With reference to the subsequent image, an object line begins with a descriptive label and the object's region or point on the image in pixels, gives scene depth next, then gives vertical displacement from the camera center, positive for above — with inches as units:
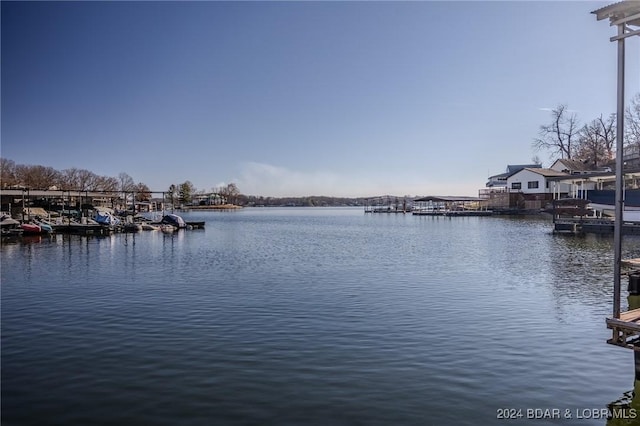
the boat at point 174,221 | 2158.0 -76.6
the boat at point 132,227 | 1982.0 -96.6
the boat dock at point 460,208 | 3331.0 -31.4
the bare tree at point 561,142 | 3378.4 +469.6
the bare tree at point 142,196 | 5890.3 +130.8
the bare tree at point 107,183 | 5068.9 +261.3
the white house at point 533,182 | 3048.7 +162.7
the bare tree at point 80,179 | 4680.9 +281.0
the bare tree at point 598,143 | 3021.7 +421.7
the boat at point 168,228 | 2022.0 -104.4
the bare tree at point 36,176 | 3560.5 +247.4
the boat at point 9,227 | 1646.2 -82.3
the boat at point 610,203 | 1508.4 +4.7
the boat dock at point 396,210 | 4801.2 -59.9
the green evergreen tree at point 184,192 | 7416.3 +212.0
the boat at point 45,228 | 1743.8 -88.7
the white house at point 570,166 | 3000.0 +264.7
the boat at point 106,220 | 2017.1 -67.8
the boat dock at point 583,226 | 1544.7 -75.4
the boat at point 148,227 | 2040.8 -100.0
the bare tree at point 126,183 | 6118.1 +301.5
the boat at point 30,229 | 1690.5 -88.9
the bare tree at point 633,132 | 2364.9 +388.7
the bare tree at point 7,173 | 3312.0 +270.2
